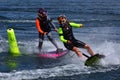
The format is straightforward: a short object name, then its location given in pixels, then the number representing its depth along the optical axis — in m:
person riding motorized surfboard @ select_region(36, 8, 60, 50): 18.04
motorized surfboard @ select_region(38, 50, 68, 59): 17.81
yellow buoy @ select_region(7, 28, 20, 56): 18.85
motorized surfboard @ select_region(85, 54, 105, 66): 15.36
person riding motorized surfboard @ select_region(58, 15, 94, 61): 15.90
